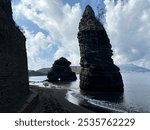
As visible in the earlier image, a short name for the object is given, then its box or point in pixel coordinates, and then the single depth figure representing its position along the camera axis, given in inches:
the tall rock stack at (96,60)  964.0
